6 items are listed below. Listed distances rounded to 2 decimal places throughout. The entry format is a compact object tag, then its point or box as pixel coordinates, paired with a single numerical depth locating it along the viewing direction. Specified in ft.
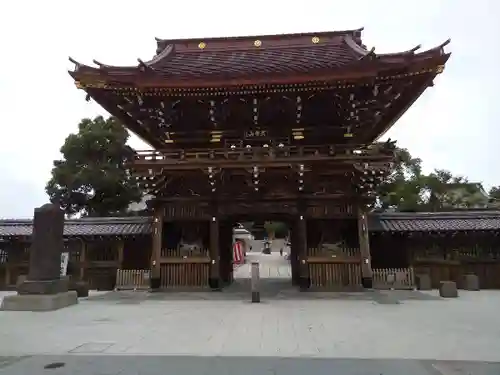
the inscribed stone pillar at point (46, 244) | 40.22
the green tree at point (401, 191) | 125.10
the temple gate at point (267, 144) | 48.73
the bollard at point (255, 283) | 43.87
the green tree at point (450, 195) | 132.87
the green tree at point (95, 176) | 105.09
